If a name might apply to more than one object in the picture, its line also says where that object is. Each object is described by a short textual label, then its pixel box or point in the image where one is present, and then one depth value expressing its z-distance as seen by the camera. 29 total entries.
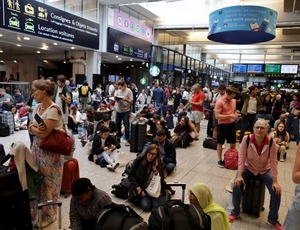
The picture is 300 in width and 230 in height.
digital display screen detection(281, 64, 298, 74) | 16.81
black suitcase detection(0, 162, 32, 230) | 2.20
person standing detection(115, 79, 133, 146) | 6.43
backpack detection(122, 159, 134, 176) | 3.95
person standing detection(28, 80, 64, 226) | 2.48
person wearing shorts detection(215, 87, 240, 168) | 4.84
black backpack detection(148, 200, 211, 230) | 1.64
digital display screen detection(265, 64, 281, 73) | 17.21
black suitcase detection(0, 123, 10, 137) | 6.66
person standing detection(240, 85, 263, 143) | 6.68
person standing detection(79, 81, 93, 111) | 10.99
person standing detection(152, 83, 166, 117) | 10.74
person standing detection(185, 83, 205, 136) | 7.30
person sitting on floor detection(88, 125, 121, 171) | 4.76
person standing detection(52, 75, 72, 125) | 4.60
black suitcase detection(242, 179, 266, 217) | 3.14
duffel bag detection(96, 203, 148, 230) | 1.66
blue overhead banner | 5.51
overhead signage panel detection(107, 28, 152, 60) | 13.29
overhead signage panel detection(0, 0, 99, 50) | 8.36
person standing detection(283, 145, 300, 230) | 1.56
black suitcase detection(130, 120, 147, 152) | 6.03
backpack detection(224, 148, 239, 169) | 5.08
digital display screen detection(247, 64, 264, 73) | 17.75
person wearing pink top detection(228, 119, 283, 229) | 2.94
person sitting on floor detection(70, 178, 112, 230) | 2.20
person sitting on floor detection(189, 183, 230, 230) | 2.05
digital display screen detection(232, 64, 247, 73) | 18.51
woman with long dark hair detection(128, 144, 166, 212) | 3.25
